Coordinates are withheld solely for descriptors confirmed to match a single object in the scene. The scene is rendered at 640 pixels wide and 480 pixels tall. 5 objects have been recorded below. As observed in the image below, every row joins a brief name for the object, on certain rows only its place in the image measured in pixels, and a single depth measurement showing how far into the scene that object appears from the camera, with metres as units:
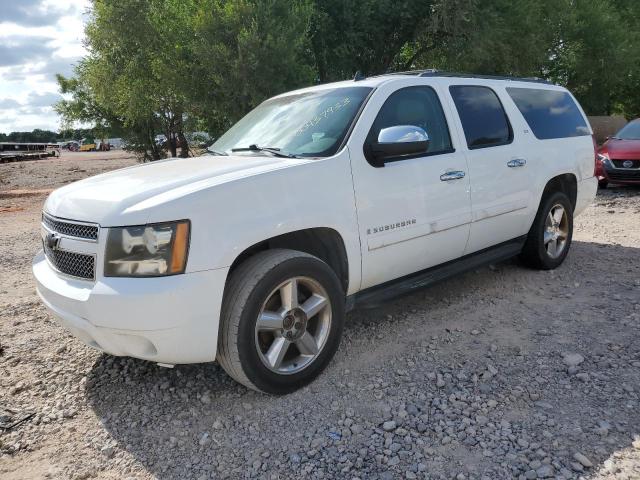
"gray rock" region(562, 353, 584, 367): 3.42
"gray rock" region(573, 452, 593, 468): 2.45
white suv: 2.71
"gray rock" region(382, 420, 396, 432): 2.80
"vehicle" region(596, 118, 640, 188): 10.28
